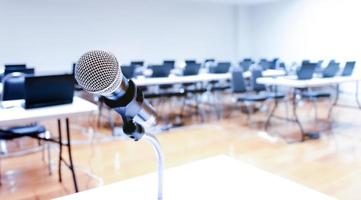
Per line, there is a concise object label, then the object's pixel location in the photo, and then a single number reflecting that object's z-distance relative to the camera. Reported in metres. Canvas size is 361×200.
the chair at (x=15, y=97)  2.54
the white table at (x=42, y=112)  1.86
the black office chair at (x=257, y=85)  4.63
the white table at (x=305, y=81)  3.62
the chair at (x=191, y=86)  5.15
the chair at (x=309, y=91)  3.88
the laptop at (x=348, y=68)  3.42
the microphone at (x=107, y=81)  0.56
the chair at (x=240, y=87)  4.54
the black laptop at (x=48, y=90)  2.06
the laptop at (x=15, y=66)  3.09
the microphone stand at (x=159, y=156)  0.74
